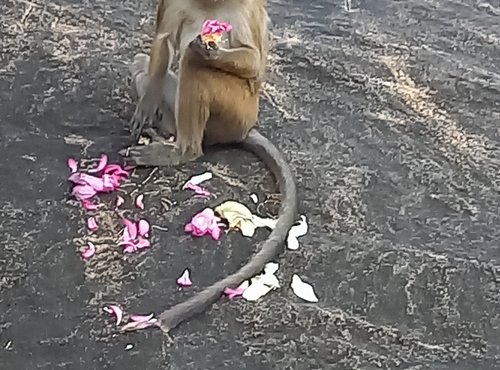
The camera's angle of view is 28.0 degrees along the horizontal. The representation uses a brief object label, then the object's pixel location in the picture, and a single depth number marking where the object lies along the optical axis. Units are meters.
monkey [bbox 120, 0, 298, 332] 3.47
